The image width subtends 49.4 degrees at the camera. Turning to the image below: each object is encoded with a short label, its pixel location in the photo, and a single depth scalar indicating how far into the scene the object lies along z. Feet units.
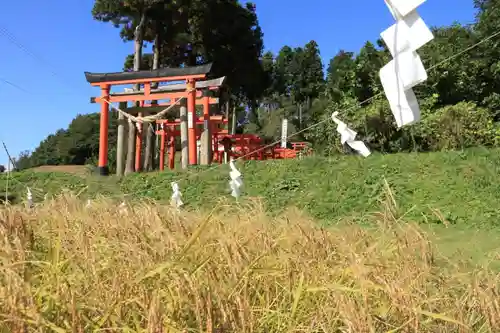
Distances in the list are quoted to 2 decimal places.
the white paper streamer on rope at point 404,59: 9.66
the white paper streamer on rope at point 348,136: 17.72
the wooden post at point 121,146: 38.70
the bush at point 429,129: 33.96
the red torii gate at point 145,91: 33.73
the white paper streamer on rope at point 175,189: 19.01
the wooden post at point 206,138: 35.17
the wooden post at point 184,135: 34.76
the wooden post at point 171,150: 48.51
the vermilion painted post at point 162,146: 46.62
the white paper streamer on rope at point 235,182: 19.32
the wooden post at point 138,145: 42.75
